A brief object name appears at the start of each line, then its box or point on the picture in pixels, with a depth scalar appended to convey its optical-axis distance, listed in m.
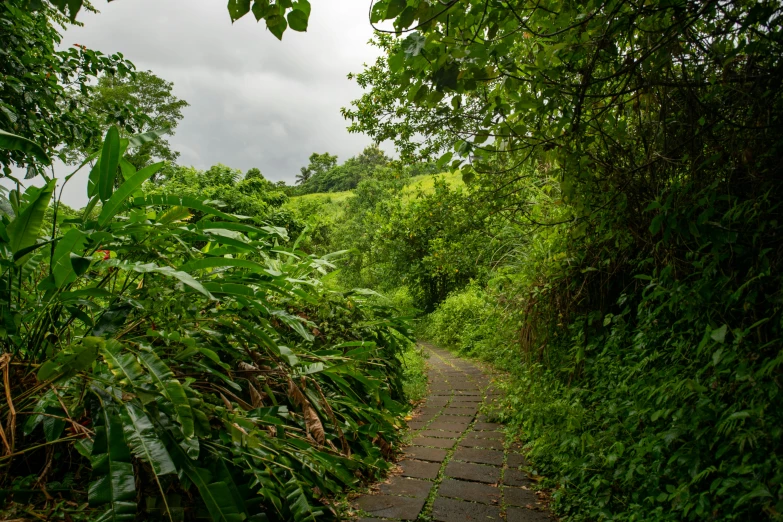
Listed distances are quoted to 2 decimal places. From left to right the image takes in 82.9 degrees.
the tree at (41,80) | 3.39
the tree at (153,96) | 21.75
